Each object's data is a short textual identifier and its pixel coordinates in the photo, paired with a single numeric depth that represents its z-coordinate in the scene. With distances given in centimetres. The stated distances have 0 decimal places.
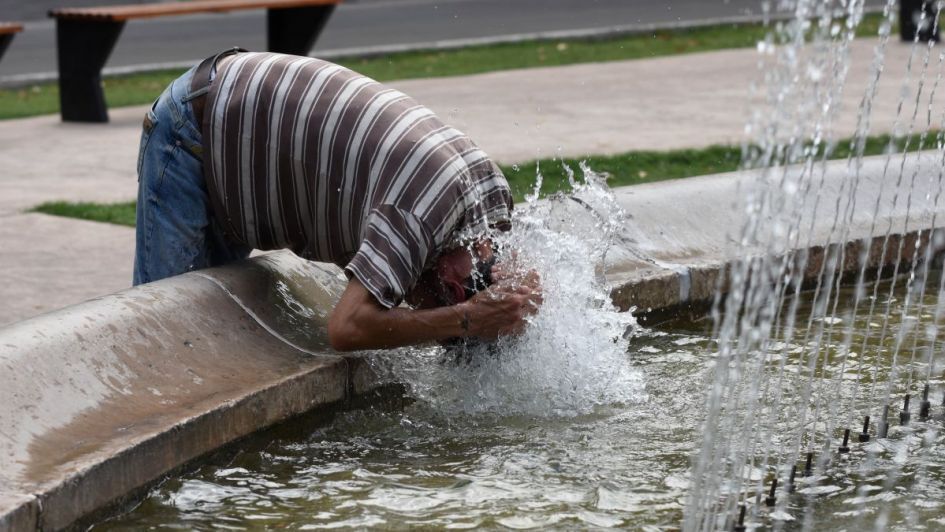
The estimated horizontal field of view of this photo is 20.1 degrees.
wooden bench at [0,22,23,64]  1668
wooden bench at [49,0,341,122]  1648
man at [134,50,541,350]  607
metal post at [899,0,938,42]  2243
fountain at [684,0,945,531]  570
